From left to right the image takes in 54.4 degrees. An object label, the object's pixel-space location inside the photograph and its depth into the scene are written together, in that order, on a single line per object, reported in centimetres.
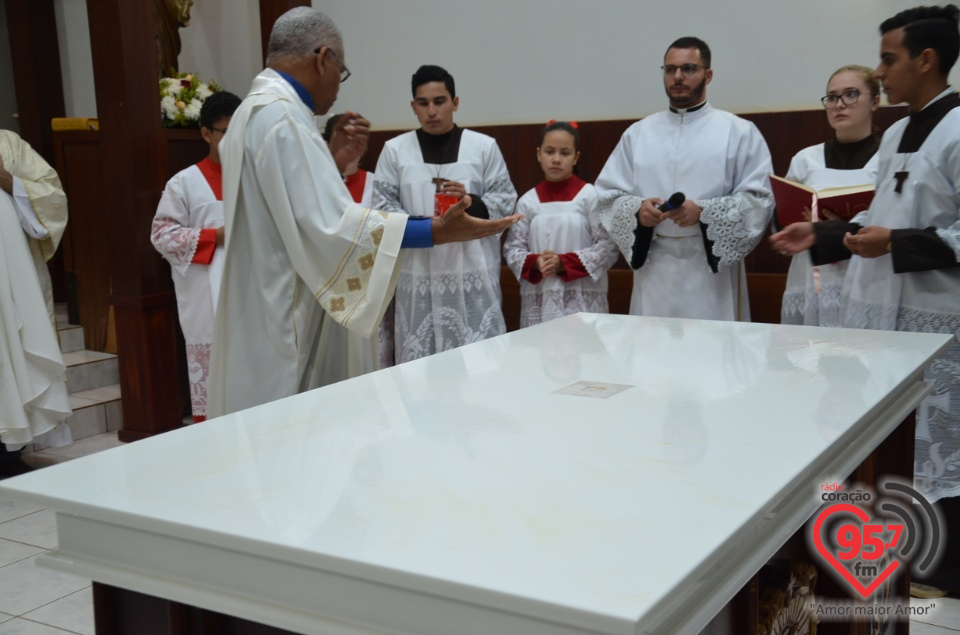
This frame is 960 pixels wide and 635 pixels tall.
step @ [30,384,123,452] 524
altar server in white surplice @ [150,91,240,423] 495
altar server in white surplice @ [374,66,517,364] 467
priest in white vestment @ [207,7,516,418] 257
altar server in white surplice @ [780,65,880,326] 397
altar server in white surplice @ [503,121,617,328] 452
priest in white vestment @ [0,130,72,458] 439
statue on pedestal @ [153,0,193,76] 609
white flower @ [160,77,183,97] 575
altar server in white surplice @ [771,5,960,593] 304
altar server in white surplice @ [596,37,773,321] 392
